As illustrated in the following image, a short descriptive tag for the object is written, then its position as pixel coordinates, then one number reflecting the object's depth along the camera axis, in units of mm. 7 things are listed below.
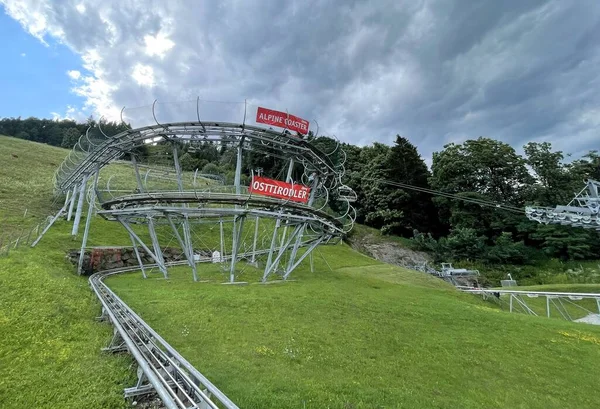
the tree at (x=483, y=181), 61125
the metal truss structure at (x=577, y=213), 38938
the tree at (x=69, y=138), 112125
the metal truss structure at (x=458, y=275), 48531
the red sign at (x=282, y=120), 27188
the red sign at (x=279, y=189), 23844
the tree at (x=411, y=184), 67750
